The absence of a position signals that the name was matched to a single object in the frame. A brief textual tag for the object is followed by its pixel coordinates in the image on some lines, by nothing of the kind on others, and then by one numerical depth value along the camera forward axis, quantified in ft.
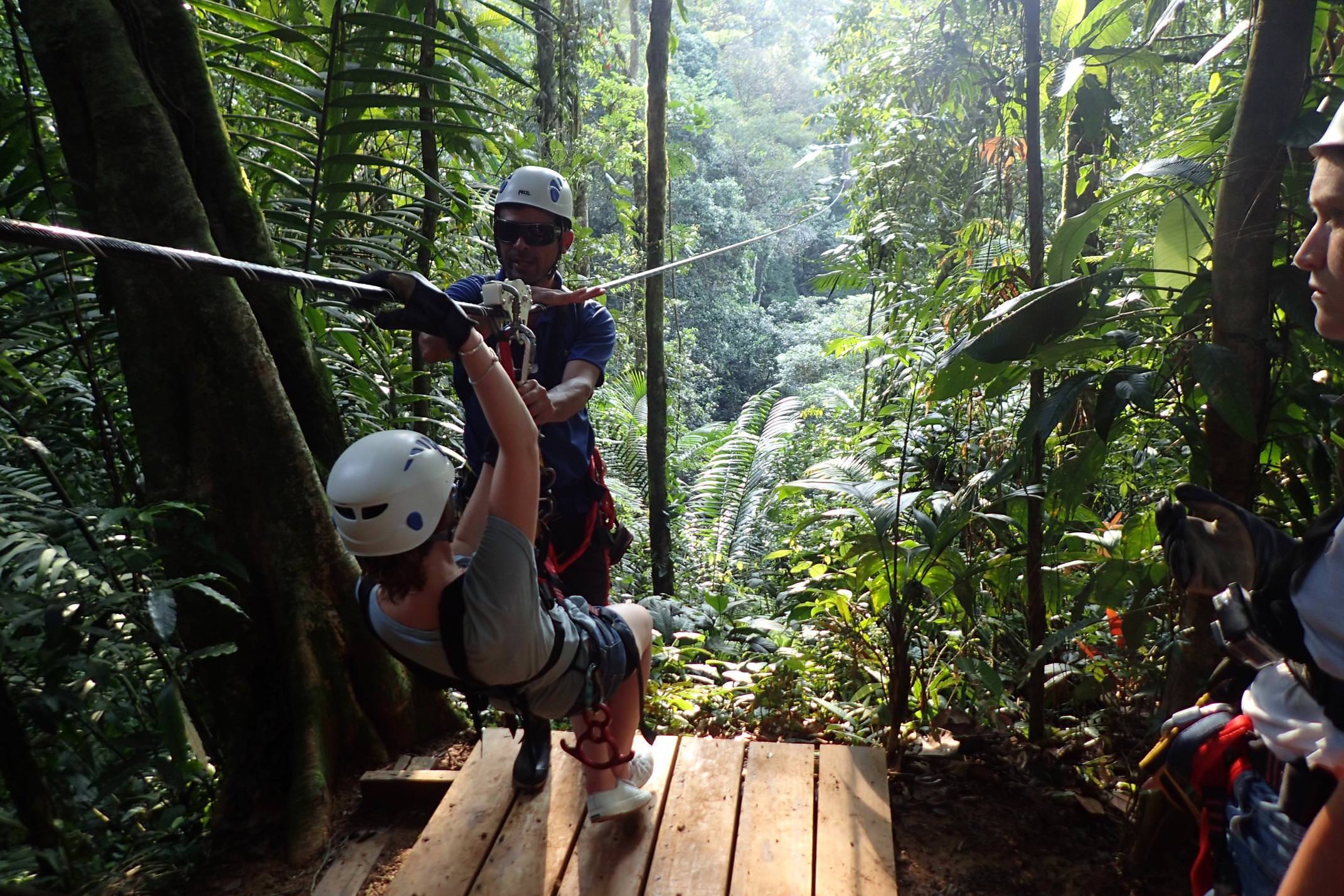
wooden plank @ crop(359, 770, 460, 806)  8.07
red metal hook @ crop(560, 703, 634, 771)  6.33
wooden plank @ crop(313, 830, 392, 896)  7.25
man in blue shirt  7.54
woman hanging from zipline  5.04
